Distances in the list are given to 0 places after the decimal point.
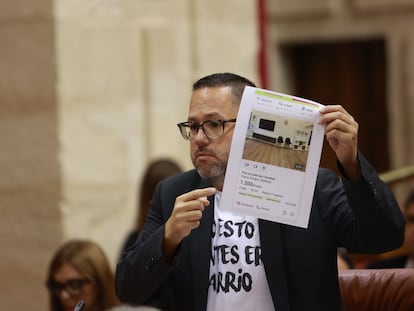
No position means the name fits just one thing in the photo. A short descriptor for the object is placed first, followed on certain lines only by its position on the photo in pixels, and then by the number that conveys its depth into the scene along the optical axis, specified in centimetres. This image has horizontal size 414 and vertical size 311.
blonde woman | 1036
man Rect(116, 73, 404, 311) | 696
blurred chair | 859
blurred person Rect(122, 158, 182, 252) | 1232
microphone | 688
